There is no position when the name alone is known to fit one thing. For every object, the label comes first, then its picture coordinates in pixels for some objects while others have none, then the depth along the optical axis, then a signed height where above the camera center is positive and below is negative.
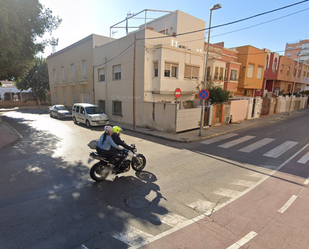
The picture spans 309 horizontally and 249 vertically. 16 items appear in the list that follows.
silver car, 18.24 -2.59
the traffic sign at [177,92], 11.13 -0.08
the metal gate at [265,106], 21.56 -1.44
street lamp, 9.84 +4.90
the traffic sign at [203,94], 11.11 -0.12
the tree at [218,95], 14.59 -0.19
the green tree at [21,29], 9.16 +3.37
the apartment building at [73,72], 20.17 +2.15
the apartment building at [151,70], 13.45 +1.75
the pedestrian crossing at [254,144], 8.07 -2.76
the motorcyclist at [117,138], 5.38 -1.55
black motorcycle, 5.19 -2.38
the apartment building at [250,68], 23.22 +3.51
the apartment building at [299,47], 72.86 +20.69
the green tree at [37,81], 30.73 +0.86
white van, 14.03 -2.26
